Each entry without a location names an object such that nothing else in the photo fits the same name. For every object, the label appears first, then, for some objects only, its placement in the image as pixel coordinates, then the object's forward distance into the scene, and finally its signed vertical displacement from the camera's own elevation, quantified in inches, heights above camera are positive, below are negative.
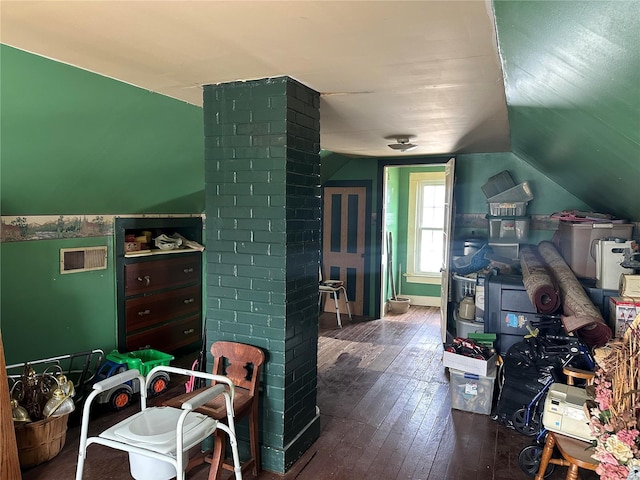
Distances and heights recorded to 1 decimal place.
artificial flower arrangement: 56.3 -26.5
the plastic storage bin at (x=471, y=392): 127.6 -51.2
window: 264.8 +0.1
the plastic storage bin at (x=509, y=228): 183.8 -1.7
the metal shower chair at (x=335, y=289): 219.8 -35.2
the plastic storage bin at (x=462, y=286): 168.4 -26.0
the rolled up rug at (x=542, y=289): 122.7 -19.1
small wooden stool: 77.8 -43.3
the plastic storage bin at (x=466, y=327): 155.1 -38.5
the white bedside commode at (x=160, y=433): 64.1 -34.6
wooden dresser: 144.0 -25.8
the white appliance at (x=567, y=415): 81.7 -37.5
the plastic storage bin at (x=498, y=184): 191.8 +18.2
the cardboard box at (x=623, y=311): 106.7 -21.9
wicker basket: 96.5 -51.3
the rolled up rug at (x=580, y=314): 107.5 -23.2
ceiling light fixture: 164.6 +32.1
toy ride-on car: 123.3 -49.3
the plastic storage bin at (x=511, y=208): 186.1 +7.1
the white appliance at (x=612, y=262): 119.3 -10.4
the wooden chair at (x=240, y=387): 86.7 -36.4
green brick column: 94.3 -2.5
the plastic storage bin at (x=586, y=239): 129.8 -4.5
